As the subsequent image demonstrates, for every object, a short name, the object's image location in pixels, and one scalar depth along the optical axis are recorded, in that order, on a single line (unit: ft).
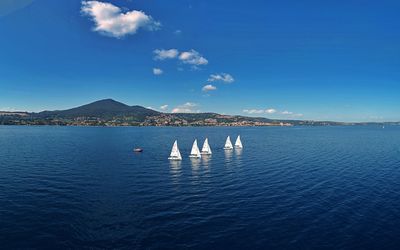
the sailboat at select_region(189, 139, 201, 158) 357.00
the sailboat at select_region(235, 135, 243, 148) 481.87
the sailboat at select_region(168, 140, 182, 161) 332.78
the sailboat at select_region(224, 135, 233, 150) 458.50
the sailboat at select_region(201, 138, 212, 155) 385.23
